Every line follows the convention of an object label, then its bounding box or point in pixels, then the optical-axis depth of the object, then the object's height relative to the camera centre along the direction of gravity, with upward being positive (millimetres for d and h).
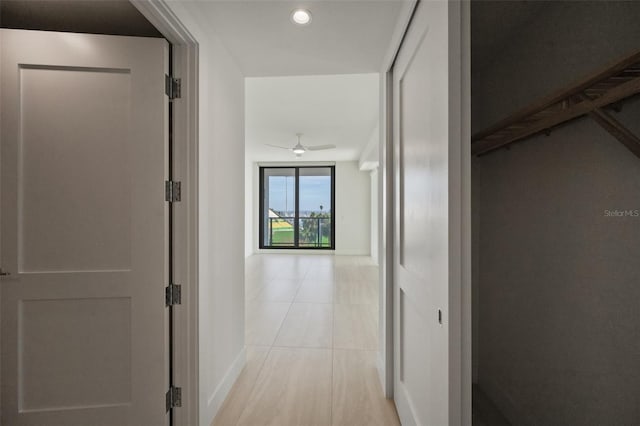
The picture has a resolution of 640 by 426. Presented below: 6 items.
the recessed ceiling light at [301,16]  1676 +1126
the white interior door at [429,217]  1066 -2
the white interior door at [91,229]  1603 -66
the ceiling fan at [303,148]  6086 +1380
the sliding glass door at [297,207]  9703 +306
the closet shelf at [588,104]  1023 +480
